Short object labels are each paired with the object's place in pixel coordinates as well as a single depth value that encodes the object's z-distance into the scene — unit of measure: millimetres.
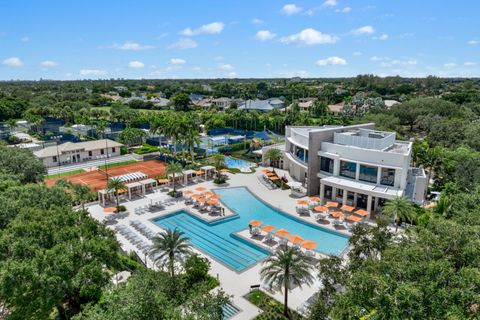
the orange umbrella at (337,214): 31028
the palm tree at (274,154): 48188
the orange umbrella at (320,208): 32562
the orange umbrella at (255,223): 29750
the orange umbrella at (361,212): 31234
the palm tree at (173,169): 40791
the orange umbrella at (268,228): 28688
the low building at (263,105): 118500
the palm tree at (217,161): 46875
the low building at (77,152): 54375
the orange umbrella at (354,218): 30270
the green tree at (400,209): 27719
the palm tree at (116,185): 35031
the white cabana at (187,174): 44325
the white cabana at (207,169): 46900
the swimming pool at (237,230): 26531
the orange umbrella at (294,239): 25995
